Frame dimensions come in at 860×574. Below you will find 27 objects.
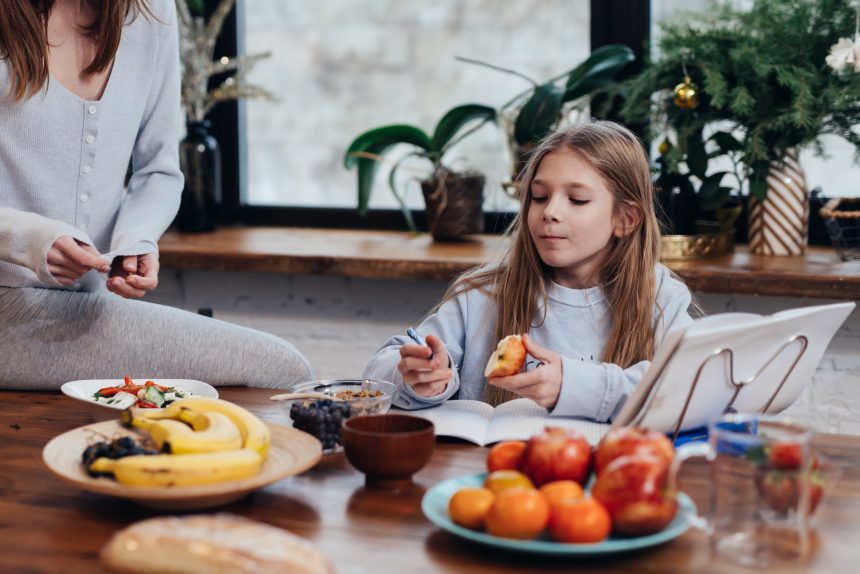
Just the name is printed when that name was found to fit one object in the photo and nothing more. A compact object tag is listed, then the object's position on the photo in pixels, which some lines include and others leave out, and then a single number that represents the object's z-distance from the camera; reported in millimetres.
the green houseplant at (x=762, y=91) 2492
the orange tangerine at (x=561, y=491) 1015
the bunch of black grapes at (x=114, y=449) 1144
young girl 1827
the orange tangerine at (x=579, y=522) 983
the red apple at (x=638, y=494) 996
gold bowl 2584
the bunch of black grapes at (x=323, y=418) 1315
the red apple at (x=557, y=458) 1092
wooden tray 1091
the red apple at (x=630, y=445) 1034
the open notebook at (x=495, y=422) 1406
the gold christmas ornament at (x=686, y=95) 2529
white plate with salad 1429
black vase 3141
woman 1740
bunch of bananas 1098
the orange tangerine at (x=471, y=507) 1026
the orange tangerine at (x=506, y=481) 1066
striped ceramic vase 2629
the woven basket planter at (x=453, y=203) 2914
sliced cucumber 1470
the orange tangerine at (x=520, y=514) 985
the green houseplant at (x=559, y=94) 2734
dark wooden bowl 1185
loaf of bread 881
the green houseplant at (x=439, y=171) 2900
